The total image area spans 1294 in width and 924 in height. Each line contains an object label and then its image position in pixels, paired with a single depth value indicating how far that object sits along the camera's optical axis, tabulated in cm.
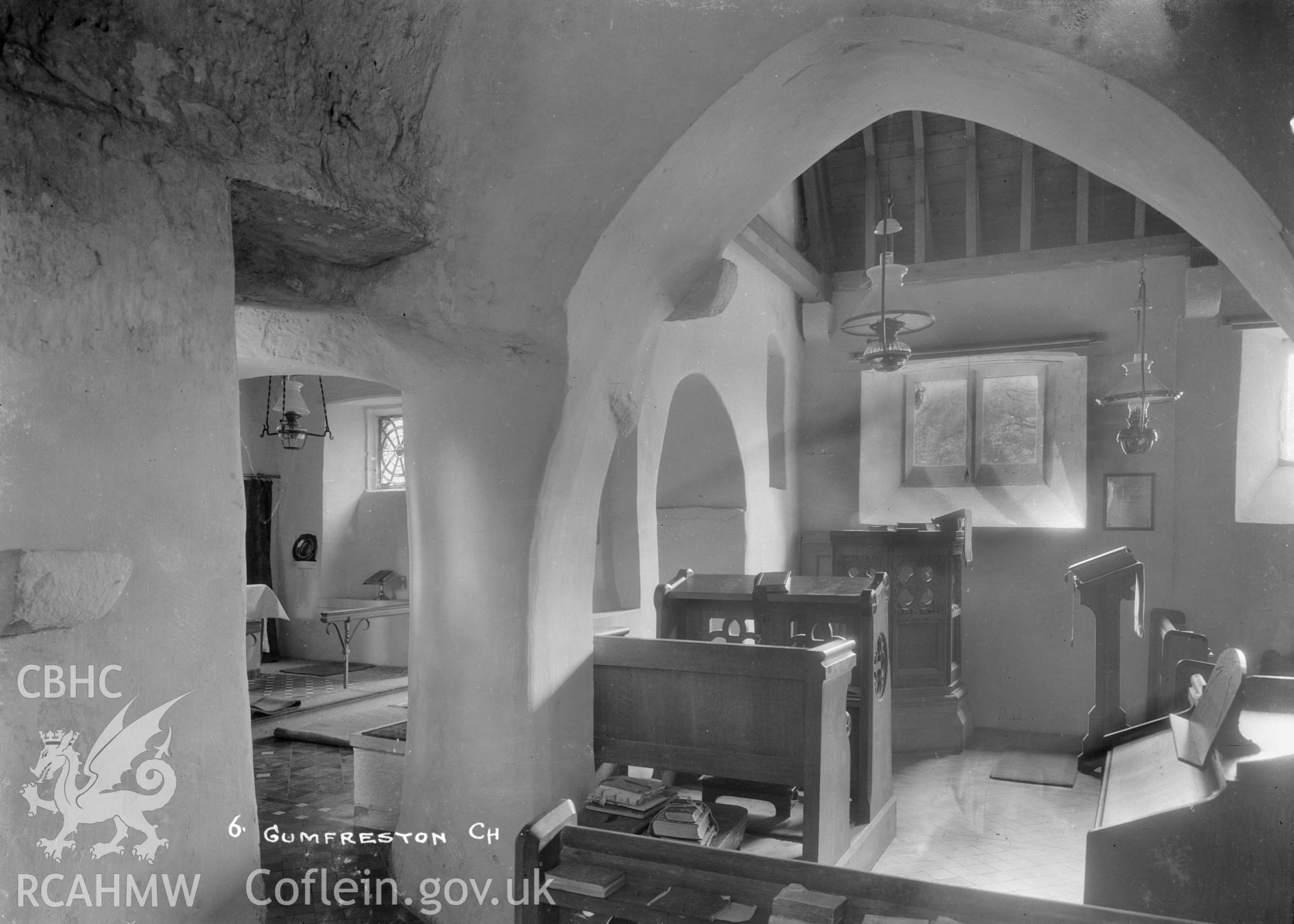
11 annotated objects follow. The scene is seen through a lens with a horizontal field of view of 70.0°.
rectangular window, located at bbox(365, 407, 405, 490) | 1046
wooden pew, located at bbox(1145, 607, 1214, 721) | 448
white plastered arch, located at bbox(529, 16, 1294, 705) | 203
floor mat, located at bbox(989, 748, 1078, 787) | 584
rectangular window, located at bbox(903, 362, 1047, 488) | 752
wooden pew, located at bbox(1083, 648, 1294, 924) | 240
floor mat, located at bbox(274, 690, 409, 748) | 589
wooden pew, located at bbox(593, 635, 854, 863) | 331
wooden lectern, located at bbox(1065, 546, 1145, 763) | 526
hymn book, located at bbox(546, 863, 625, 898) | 201
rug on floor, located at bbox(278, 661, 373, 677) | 909
